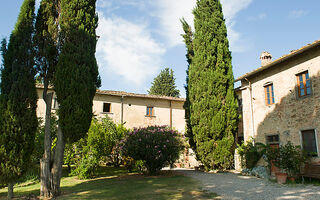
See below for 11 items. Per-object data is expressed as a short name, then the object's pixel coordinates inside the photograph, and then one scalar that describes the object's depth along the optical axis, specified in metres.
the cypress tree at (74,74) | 8.07
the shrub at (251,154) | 13.15
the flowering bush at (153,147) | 12.41
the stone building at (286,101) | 10.63
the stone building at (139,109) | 20.20
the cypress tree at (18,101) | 7.00
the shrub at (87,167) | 12.59
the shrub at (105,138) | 13.34
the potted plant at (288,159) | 10.26
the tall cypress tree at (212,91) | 14.32
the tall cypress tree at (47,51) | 7.96
